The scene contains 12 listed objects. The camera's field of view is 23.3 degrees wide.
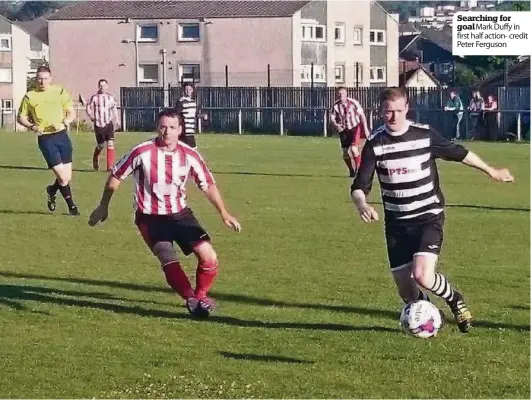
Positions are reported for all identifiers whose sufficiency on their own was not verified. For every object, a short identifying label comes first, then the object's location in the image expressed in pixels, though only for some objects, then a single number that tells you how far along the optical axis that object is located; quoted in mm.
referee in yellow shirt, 17141
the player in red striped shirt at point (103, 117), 25969
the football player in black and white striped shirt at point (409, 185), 8797
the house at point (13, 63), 76875
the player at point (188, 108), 28266
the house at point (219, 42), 61562
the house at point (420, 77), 69312
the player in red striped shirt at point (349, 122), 24172
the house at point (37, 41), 87212
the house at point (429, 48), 91625
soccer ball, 8477
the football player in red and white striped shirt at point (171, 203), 9945
